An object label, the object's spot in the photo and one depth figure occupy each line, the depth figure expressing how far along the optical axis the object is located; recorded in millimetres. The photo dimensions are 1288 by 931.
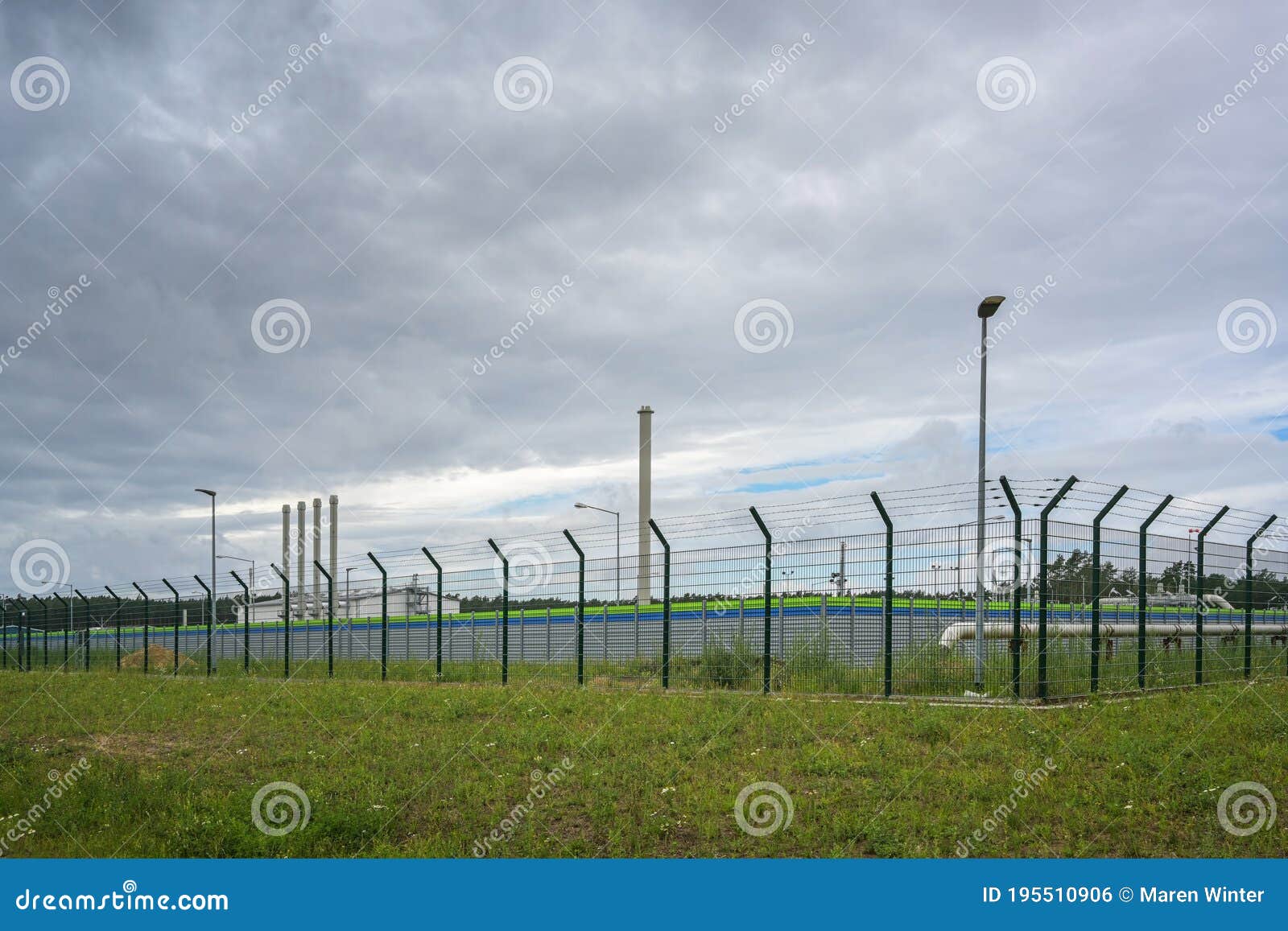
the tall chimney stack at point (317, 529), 54844
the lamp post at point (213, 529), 39581
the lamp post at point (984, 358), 15797
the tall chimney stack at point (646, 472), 40531
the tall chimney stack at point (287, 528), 58531
